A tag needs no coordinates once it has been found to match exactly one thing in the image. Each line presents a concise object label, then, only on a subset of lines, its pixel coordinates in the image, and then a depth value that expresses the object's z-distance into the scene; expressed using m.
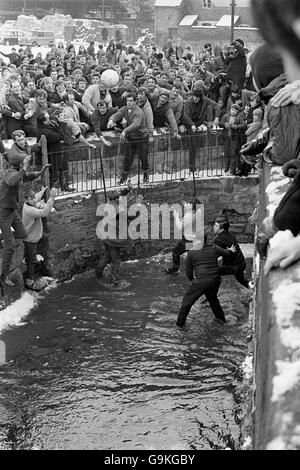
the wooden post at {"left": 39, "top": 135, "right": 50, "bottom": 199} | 12.12
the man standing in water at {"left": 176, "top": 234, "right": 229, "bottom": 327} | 10.16
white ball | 14.92
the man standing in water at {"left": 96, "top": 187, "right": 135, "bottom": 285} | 12.55
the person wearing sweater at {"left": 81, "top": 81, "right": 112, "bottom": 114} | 14.26
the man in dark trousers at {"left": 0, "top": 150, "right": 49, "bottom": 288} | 10.13
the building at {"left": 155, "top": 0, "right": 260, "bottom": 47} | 43.41
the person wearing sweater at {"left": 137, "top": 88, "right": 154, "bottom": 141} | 13.69
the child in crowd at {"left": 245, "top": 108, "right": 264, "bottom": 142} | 10.98
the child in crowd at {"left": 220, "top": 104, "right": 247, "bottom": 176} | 14.42
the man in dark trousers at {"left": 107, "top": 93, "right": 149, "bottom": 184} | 13.63
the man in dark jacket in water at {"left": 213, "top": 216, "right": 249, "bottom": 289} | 10.59
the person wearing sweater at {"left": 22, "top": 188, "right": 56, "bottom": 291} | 11.34
